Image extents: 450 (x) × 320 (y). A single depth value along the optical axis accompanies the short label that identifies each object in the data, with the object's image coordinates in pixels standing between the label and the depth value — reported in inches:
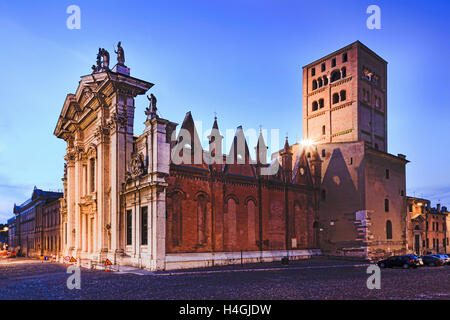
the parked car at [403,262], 1088.8
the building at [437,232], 2209.6
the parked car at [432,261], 1222.9
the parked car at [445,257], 1267.2
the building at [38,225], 2039.6
